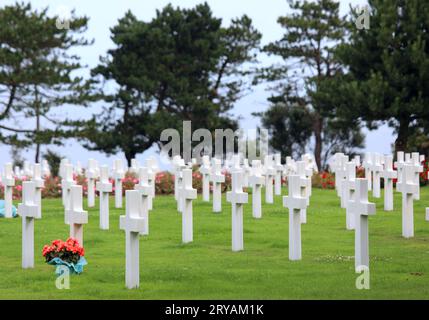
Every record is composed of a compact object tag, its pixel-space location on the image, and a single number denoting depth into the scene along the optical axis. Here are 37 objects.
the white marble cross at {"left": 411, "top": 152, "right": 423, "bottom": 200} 19.23
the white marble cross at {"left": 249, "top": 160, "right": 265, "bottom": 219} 18.77
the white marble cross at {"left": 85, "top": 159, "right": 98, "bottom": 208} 21.59
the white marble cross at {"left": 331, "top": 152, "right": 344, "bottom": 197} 23.45
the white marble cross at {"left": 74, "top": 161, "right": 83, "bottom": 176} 29.77
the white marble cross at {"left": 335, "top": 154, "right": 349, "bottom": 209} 20.75
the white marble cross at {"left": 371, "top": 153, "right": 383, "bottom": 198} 22.95
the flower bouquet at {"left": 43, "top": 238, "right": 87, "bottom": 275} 11.41
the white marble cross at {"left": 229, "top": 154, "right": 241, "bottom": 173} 20.94
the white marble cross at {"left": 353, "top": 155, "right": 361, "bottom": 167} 28.58
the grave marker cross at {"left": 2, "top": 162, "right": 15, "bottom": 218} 20.09
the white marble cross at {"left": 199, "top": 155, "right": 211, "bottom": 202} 22.27
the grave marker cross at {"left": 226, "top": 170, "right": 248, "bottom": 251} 14.01
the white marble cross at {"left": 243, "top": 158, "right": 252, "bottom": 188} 24.55
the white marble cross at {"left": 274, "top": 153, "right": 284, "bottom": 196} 25.47
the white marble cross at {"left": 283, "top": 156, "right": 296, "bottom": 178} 26.88
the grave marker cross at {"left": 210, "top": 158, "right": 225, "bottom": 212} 19.56
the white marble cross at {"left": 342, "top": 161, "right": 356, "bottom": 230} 15.45
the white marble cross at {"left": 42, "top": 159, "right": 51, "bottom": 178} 31.15
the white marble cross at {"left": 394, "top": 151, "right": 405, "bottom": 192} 21.27
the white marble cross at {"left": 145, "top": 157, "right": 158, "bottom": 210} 21.41
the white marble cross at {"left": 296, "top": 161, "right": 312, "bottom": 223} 16.09
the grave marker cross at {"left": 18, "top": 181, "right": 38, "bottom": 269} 12.29
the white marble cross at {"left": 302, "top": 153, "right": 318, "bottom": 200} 21.86
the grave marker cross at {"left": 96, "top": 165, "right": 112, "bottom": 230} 17.56
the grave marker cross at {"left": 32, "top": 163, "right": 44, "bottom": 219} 19.42
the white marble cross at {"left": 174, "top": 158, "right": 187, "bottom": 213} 20.75
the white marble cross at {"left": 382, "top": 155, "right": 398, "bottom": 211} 19.65
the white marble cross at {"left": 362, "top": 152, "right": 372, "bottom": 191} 23.74
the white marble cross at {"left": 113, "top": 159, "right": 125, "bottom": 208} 20.80
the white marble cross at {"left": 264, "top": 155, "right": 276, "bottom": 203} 22.83
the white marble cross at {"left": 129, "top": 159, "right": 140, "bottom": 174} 26.79
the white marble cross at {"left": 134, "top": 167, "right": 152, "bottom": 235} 16.88
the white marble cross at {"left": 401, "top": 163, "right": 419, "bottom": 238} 15.12
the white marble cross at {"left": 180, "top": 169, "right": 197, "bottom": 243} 15.16
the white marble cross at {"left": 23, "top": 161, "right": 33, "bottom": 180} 29.42
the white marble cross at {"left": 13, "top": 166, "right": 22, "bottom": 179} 29.86
